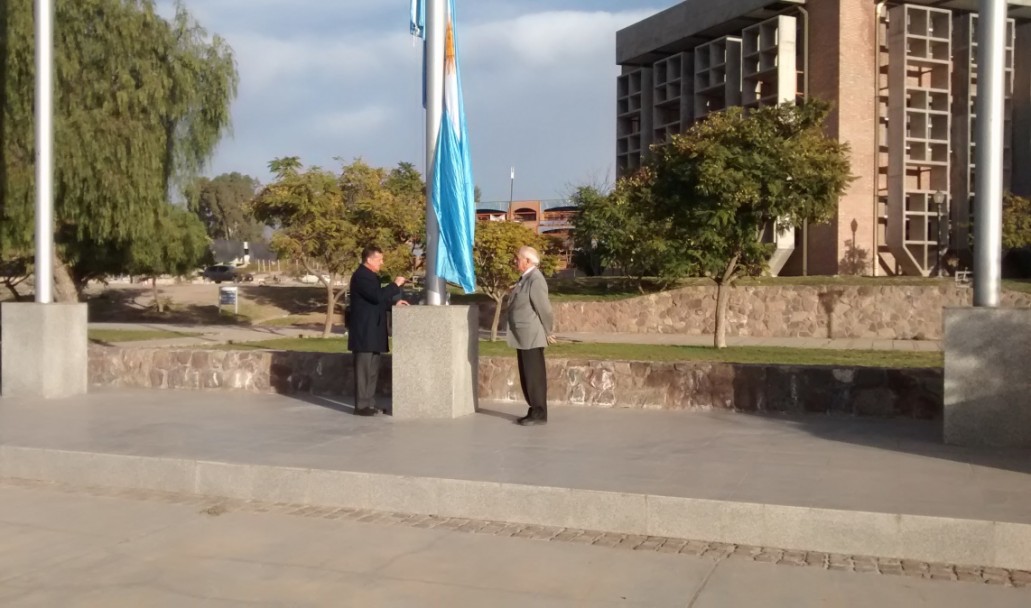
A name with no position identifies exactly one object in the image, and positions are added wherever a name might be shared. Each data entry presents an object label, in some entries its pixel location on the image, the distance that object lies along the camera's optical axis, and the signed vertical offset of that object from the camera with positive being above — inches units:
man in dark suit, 420.5 -17.7
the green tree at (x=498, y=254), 1009.5 +29.4
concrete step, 231.9 -60.7
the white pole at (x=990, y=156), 322.7 +42.0
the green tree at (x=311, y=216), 1049.5 +70.3
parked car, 2787.9 +20.5
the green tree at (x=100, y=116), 660.1 +115.0
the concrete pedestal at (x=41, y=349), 484.7 -33.6
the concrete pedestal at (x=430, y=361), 394.9 -31.6
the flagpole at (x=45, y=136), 480.4 +69.9
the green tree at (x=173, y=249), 876.0 +34.6
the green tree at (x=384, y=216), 1045.8 +70.4
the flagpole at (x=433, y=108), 405.1 +71.0
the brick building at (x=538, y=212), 2393.0 +187.3
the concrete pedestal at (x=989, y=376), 318.0 -29.5
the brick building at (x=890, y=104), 1470.2 +271.8
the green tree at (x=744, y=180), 871.7 +92.8
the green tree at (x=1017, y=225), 1291.8 +77.7
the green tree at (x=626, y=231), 1107.9 +64.4
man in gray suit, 380.2 -18.9
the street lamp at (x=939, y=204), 1416.1 +116.5
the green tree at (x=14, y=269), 1228.5 +14.4
